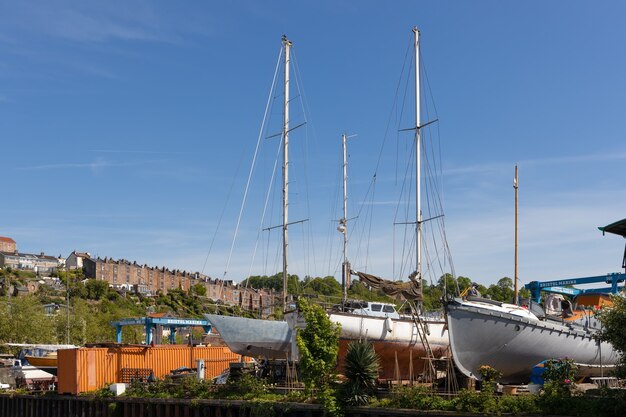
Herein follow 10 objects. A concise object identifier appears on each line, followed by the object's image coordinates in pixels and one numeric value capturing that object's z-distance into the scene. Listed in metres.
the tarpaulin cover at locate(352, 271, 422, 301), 36.25
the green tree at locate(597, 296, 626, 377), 21.22
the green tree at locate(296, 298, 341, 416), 29.73
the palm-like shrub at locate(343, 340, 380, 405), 27.86
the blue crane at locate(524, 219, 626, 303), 39.34
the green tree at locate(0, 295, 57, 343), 70.81
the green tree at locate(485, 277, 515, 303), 107.48
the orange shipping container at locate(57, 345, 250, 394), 36.94
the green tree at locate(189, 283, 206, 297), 171.59
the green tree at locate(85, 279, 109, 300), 150.75
